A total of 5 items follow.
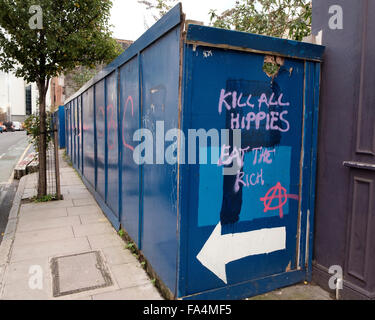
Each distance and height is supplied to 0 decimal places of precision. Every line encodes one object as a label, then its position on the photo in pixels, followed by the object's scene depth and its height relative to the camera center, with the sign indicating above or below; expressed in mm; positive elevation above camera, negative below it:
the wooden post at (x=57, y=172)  7393 -973
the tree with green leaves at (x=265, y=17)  6344 +2417
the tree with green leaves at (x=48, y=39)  6301 +1943
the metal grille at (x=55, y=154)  7244 -539
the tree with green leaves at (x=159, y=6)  9898 +3946
